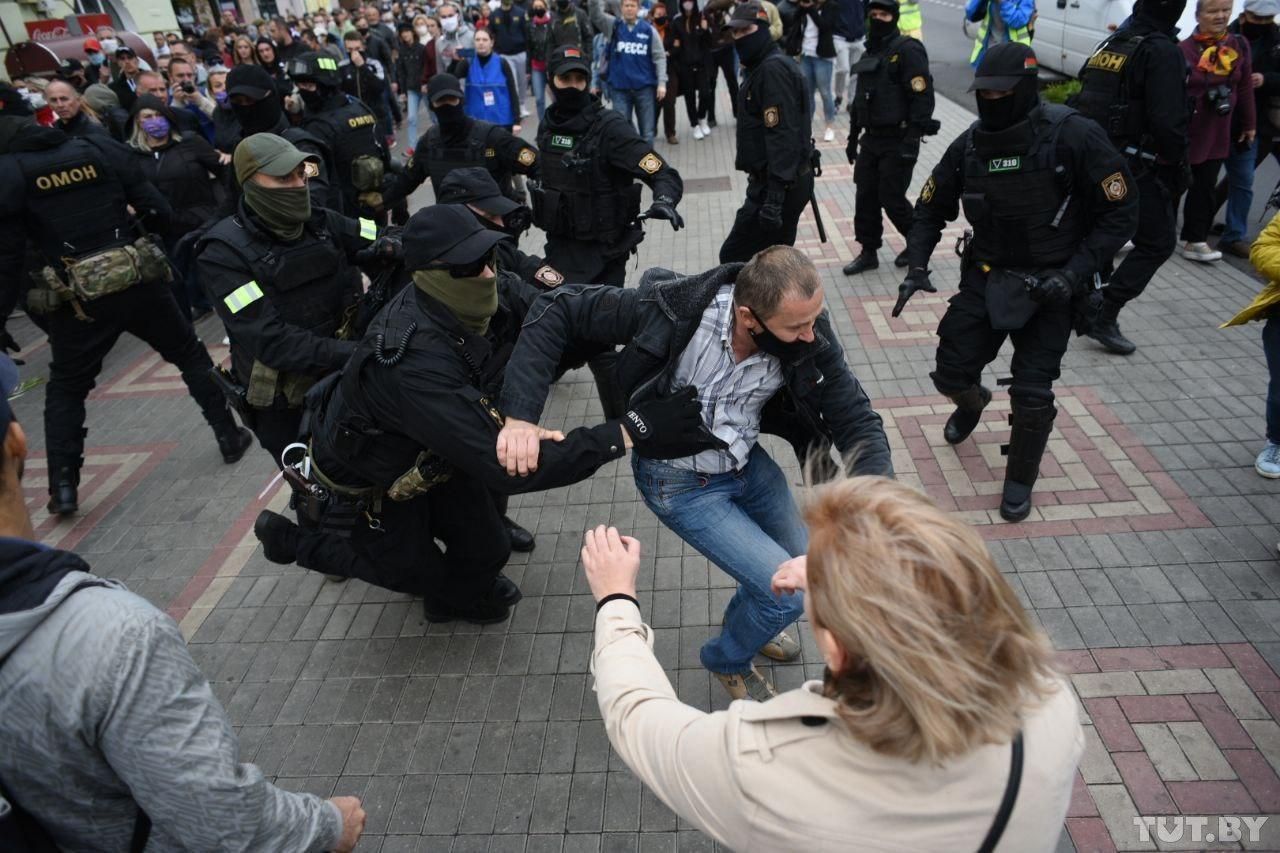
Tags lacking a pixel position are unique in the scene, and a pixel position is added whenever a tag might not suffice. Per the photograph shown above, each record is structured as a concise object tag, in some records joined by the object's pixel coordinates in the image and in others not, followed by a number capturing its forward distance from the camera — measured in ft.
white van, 32.76
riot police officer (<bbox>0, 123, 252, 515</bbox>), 15.42
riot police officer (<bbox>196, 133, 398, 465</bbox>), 12.24
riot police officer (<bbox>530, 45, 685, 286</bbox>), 16.21
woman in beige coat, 4.04
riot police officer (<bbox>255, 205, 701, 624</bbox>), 8.95
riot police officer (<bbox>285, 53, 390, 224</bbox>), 20.84
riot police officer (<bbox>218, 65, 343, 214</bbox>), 17.47
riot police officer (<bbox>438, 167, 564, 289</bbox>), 13.44
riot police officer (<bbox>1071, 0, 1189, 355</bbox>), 16.38
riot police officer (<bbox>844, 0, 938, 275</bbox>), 21.03
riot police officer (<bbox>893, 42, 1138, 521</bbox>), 11.94
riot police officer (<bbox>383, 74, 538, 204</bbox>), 18.26
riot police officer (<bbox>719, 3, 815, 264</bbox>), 19.35
